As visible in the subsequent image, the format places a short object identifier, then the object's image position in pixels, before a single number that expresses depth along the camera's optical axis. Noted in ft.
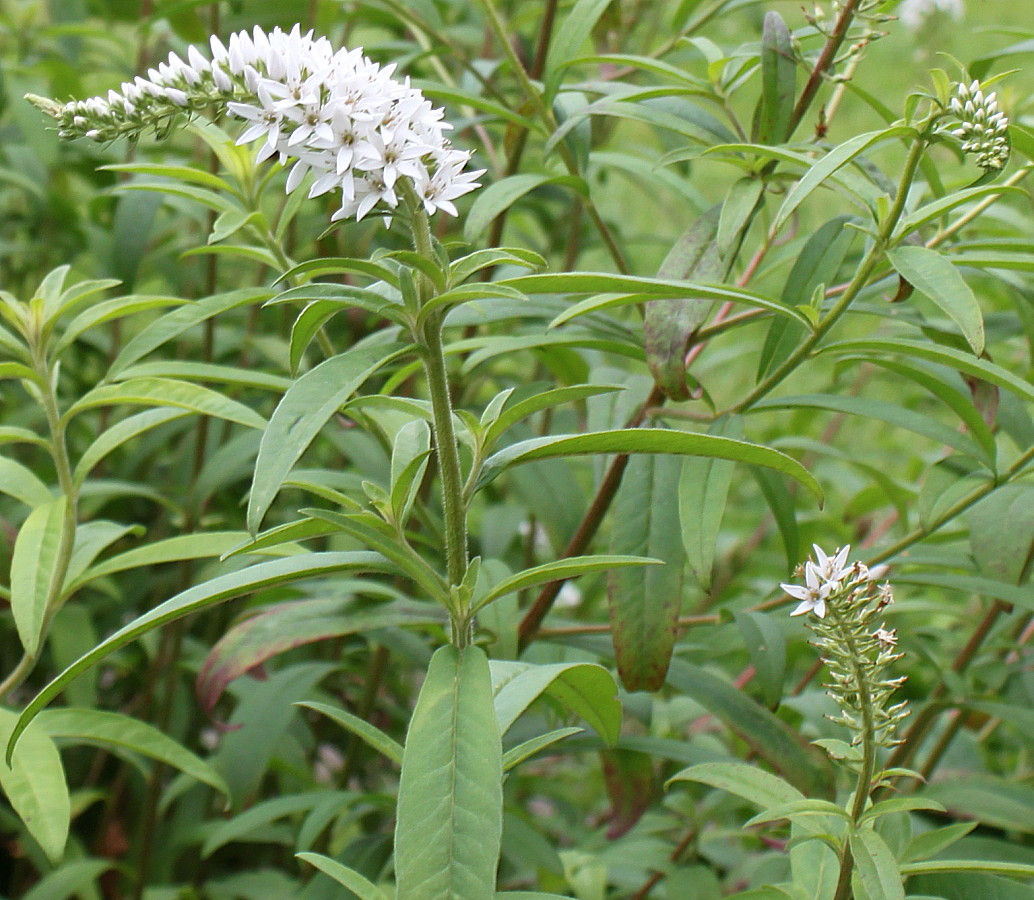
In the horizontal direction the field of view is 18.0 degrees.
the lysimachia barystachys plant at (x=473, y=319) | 2.11
